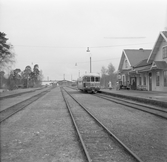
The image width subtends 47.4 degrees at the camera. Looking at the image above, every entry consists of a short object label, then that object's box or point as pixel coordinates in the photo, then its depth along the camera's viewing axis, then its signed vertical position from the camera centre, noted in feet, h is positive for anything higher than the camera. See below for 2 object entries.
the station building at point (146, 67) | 78.74 +8.35
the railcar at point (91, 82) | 88.55 +1.02
